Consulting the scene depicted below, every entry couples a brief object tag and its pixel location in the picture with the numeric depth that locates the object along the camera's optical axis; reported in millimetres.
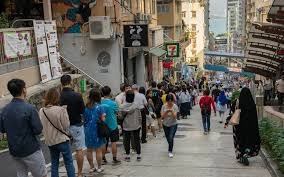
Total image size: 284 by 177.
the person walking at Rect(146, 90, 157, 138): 13672
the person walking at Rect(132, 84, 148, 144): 10624
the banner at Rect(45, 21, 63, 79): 18172
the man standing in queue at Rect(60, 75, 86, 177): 7527
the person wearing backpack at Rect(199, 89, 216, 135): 16500
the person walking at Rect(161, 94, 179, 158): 10875
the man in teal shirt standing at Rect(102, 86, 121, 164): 9208
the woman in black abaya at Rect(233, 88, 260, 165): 9797
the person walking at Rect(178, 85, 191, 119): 21902
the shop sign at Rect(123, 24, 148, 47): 22859
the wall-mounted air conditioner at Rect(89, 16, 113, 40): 21422
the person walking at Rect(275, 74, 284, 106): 18781
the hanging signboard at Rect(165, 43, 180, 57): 34469
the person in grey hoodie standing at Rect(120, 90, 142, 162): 9867
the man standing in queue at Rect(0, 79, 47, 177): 5824
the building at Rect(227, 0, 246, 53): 181225
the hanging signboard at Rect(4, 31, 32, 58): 14578
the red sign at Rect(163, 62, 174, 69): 43500
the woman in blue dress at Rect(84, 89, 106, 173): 8485
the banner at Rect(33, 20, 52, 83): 17000
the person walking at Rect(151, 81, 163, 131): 15414
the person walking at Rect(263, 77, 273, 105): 21828
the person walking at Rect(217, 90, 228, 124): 22016
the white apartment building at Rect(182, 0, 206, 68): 92688
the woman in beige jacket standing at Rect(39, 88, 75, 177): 6816
